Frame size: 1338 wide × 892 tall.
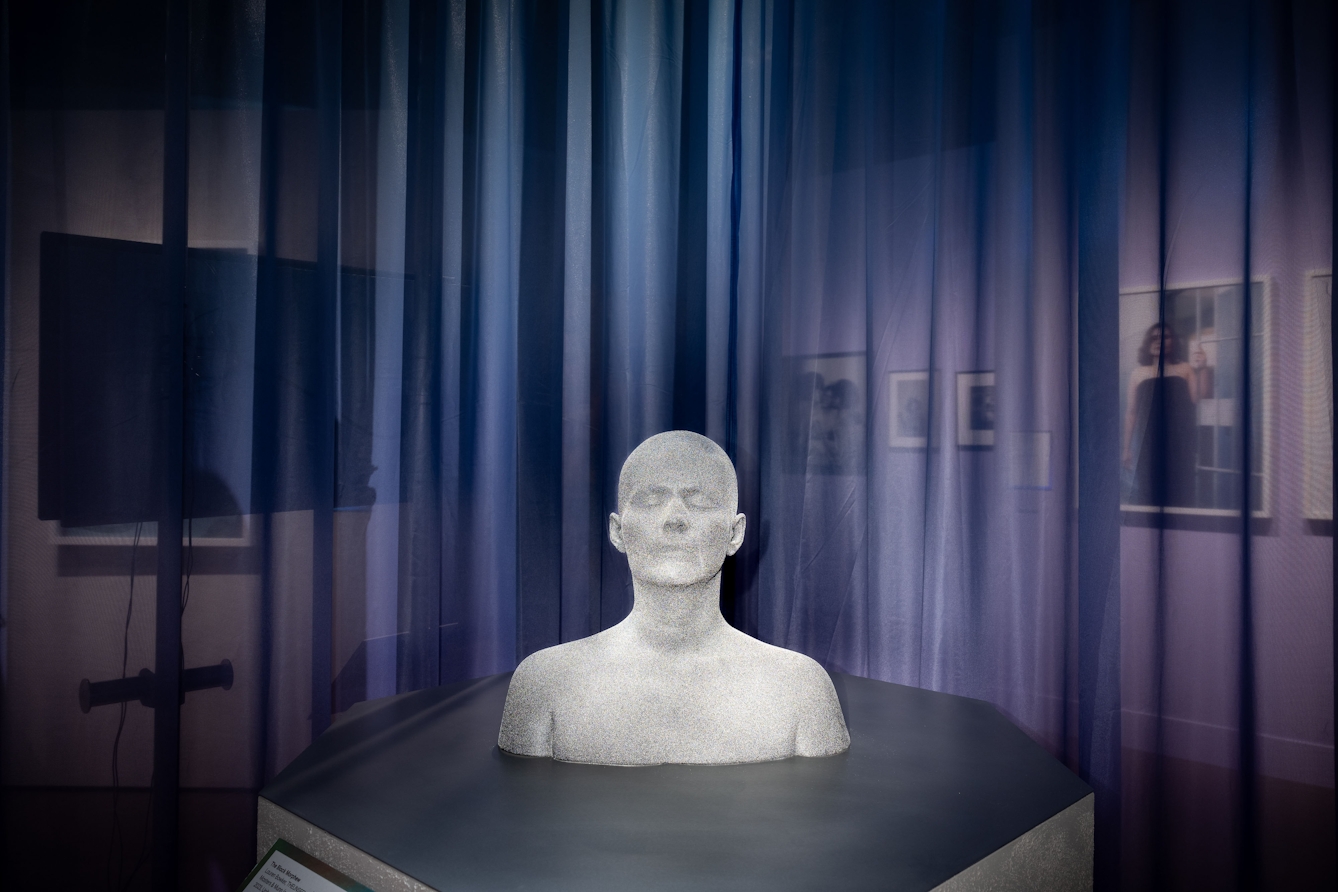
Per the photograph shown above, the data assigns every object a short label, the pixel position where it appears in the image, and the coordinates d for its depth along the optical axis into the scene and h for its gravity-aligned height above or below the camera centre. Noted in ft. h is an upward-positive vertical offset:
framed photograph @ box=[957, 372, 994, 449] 5.59 +0.30
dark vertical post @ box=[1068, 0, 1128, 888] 5.05 +0.35
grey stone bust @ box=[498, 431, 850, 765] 4.20 -1.19
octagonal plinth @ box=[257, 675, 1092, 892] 3.24 -1.68
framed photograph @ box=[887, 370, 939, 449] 5.81 +0.30
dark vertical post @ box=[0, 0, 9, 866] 5.03 +1.77
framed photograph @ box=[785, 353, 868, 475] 6.07 +0.28
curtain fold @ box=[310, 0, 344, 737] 5.76 +0.75
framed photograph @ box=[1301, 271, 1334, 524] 4.64 +0.34
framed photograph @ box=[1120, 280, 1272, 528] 4.81 +0.34
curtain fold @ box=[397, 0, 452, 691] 6.16 +0.54
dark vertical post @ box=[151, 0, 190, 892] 5.32 +0.02
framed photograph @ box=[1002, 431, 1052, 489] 5.42 -0.04
